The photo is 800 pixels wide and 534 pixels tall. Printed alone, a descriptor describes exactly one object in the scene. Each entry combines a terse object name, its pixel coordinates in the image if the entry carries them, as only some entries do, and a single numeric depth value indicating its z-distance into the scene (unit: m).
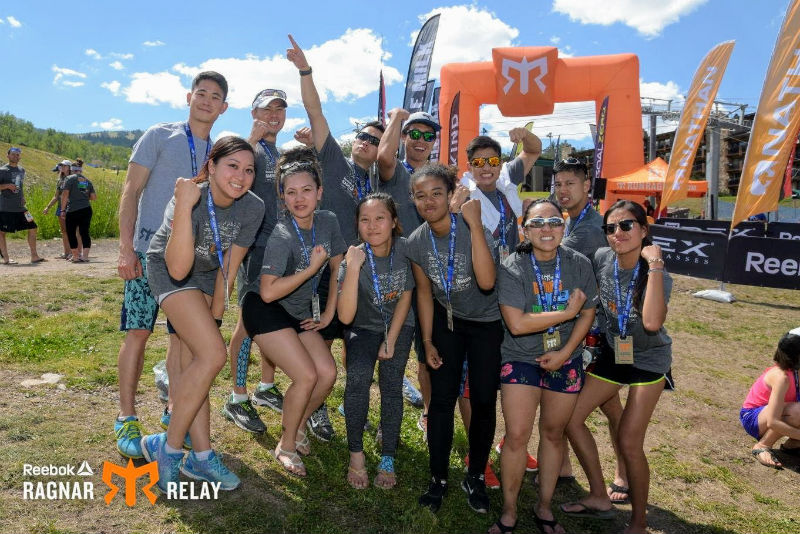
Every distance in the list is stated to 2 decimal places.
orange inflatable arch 14.21
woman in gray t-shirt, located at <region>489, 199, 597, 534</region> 2.98
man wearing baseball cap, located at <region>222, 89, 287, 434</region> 3.63
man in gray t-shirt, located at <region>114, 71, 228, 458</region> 3.38
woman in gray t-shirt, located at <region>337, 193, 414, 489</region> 3.37
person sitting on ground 4.28
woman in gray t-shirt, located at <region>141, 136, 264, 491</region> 2.86
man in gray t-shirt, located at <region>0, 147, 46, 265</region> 10.29
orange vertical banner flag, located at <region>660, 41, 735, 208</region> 11.81
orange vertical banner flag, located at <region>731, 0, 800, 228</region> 6.96
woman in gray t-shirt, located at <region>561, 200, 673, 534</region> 3.03
